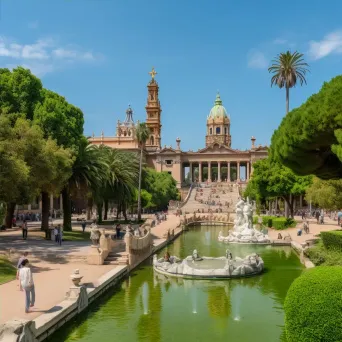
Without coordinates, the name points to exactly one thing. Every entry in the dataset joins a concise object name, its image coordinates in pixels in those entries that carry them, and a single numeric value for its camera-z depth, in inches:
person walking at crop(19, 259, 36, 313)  482.0
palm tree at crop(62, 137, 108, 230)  1410.9
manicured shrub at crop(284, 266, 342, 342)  352.2
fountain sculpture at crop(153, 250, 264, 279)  786.2
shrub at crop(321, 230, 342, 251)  846.5
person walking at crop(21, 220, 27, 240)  1122.3
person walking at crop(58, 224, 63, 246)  1081.9
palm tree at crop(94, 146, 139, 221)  1759.7
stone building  4508.1
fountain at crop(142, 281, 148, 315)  587.8
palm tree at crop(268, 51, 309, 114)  1865.2
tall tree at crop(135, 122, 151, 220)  2311.9
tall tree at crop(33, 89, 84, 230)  1183.6
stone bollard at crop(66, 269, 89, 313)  547.4
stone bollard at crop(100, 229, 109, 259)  855.8
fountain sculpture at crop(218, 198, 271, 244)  1350.9
